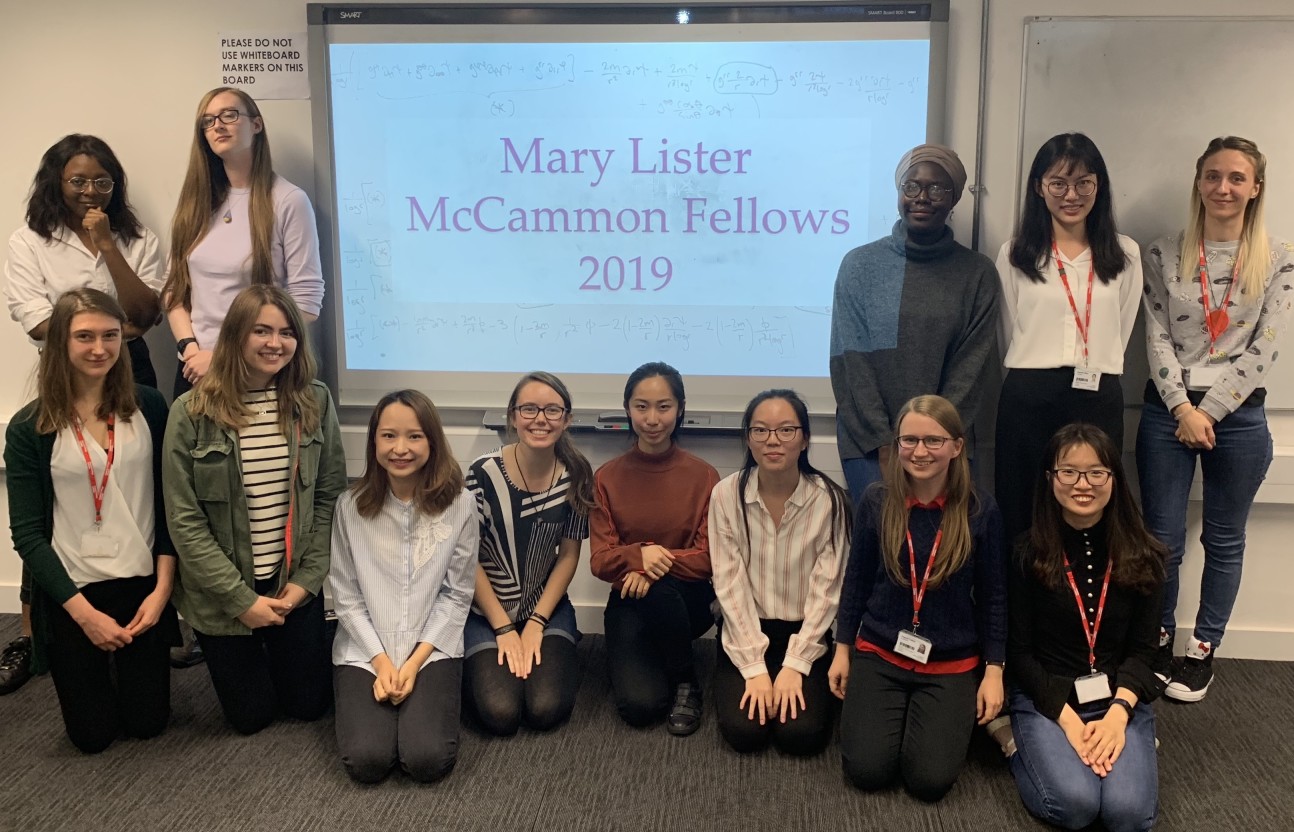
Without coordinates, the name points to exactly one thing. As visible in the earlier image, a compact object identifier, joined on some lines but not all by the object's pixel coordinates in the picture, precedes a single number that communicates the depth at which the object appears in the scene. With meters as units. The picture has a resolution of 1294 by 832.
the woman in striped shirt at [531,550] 2.51
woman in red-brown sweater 2.52
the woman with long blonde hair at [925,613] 2.21
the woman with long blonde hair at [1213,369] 2.58
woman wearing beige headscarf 2.60
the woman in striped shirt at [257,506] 2.35
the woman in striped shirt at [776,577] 2.36
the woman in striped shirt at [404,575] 2.33
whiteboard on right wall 2.75
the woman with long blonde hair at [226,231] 2.76
